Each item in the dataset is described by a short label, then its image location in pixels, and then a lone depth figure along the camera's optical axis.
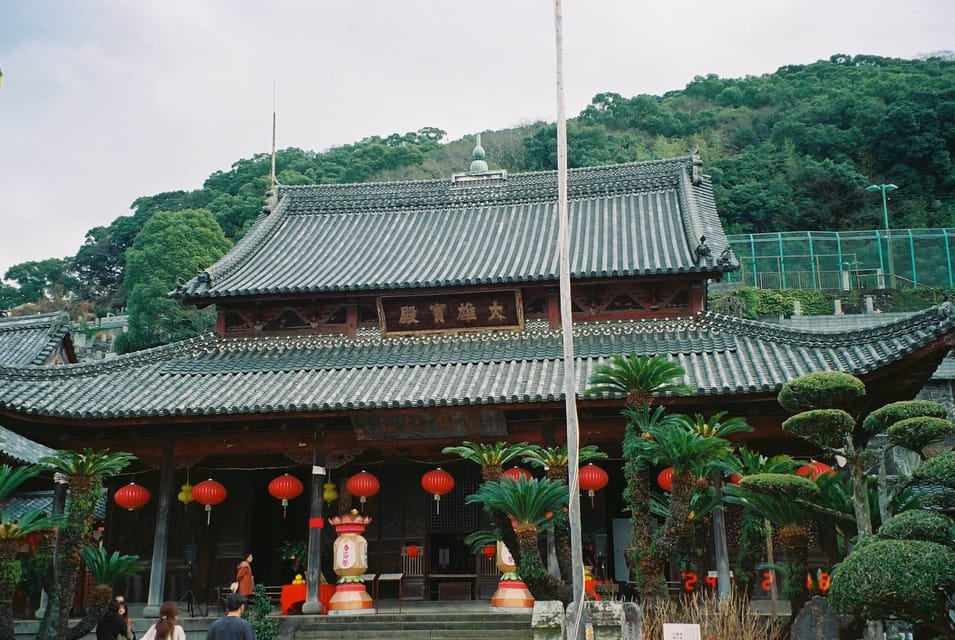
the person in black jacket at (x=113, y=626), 11.41
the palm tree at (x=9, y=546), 11.37
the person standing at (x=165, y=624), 9.43
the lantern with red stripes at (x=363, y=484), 15.58
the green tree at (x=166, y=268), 43.75
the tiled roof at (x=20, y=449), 22.61
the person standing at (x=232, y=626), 8.73
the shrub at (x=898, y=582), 8.26
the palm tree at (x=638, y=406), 10.86
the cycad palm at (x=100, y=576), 12.11
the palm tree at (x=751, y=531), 11.30
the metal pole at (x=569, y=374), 10.16
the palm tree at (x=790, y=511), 10.23
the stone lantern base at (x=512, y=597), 14.51
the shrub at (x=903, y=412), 10.01
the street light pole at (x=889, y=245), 40.78
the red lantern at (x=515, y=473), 13.45
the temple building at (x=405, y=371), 15.18
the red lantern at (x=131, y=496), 15.73
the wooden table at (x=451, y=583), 17.75
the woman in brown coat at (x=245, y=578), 14.95
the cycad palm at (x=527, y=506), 10.83
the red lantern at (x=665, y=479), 13.75
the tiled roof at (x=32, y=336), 25.41
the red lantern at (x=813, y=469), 12.35
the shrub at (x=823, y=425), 10.14
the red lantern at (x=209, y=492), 15.95
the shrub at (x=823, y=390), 10.45
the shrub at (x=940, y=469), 8.80
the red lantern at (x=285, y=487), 15.81
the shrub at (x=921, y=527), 8.77
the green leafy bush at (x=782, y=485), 10.18
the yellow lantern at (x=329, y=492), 16.61
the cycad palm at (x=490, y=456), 11.80
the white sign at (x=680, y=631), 9.27
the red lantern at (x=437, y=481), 15.40
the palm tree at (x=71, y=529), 11.97
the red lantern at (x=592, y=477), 14.34
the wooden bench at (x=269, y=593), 16.67
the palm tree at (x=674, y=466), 10.43
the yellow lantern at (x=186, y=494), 16.41
